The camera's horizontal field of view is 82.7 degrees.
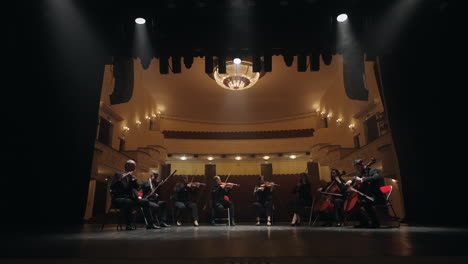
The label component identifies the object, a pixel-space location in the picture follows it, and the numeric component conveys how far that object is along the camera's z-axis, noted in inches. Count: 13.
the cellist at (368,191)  160.9
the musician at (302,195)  225.7
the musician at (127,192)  164.2
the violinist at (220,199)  244.8
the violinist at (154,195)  192.1
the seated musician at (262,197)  249.6
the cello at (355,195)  162.4
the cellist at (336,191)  189.9
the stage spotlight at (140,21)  126.4
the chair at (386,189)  187.7
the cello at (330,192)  194.5
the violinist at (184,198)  238.5
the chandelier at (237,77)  412.2
